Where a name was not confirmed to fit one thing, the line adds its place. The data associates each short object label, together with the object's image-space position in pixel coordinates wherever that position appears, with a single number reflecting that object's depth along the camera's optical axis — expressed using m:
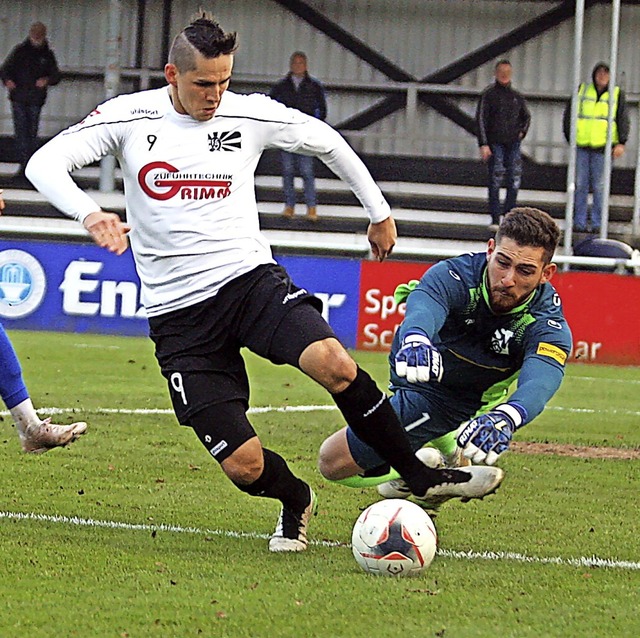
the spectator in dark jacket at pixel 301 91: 19.88
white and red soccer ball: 5.20
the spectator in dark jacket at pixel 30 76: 20.80
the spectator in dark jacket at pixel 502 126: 19.39
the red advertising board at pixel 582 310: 15.64
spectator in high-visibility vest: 19.53
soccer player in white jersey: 5.52
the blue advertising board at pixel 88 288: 15.81
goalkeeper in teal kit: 5.21
